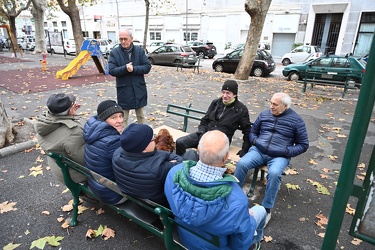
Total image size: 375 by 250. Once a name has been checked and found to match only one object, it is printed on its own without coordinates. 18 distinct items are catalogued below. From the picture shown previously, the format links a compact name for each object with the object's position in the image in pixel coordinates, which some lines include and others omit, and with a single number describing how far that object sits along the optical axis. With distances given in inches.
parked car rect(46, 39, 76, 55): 905.8
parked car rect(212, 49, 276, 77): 554.6
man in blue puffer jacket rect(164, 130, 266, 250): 62.1
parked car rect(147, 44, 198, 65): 666.0
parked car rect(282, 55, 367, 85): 406.0
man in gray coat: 99.7
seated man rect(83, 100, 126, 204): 92.4
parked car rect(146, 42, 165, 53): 968.1
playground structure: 437.7
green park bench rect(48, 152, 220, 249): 72.1
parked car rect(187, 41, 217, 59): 956.6
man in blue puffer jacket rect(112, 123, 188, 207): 76.8
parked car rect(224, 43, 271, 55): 920.6
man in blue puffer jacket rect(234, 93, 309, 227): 118.5
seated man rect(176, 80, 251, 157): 133.0
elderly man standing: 163.2
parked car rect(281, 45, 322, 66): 753.0
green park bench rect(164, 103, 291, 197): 129.0
